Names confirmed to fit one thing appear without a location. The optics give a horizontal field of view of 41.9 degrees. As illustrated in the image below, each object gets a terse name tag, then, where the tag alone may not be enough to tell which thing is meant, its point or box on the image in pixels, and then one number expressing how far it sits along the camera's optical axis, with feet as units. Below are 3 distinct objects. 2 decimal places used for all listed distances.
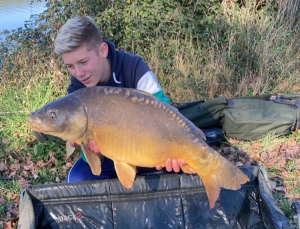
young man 6.02
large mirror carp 4.89
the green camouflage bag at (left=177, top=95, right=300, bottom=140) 10.03
